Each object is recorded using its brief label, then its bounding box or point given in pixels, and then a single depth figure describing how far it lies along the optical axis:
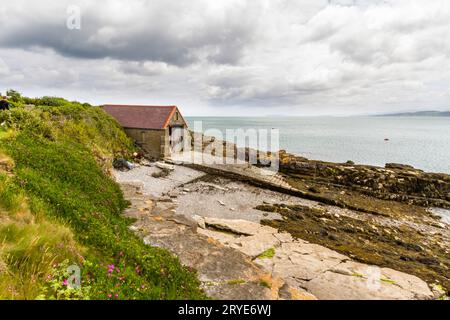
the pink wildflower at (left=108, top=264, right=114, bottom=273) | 5.44
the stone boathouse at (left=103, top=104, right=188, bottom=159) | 30.68
